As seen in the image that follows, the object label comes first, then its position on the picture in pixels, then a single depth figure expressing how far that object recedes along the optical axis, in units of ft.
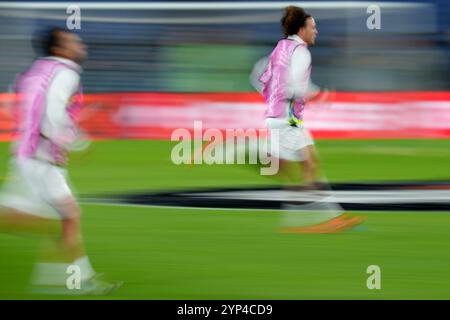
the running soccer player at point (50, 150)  42.75
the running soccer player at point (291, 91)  57.11
